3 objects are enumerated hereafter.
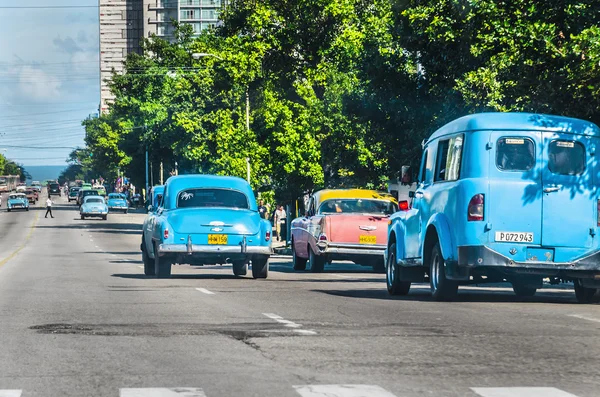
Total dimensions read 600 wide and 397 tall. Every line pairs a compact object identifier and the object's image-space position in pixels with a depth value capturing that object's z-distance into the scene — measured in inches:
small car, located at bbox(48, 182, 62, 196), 6459.6
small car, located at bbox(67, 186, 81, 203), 5584.2
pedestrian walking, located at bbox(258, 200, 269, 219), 2280.8
